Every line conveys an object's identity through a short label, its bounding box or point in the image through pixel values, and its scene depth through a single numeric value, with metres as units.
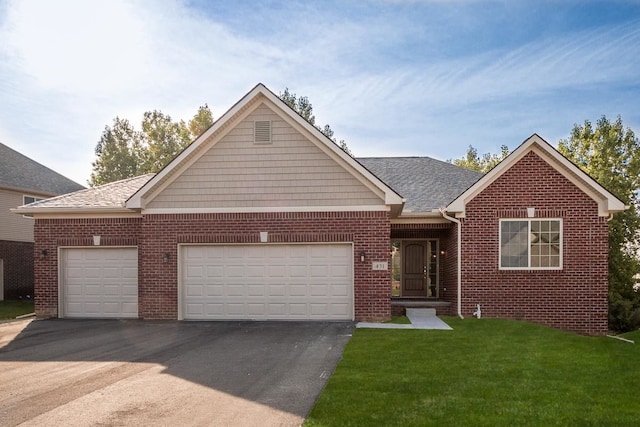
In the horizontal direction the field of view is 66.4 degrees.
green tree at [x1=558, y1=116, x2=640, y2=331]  24.42
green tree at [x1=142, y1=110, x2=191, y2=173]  44.19
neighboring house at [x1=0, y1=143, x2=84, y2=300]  22.41
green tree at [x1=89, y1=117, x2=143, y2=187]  45.81
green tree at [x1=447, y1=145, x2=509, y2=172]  47.74
